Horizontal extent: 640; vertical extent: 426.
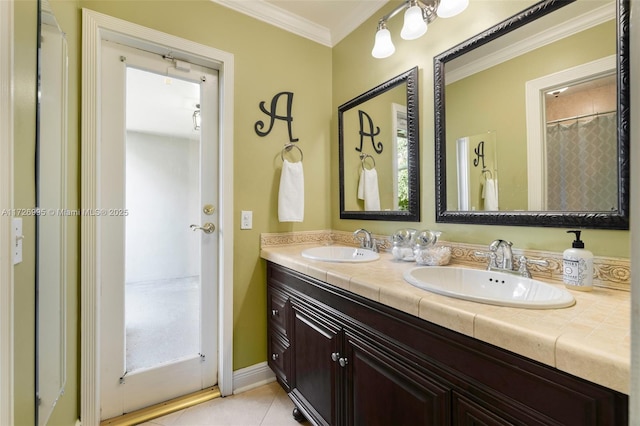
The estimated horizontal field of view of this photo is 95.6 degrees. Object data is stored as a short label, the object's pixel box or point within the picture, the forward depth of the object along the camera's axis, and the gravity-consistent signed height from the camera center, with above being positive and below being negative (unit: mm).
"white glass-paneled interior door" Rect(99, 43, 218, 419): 1545 -91
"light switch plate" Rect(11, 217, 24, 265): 751 -65
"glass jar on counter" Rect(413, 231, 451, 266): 1340 -183
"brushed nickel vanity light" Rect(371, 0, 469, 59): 1387 +957
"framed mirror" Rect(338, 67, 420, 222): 1612 +385
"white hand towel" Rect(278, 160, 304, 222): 1899 +128
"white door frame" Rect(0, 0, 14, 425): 693 +21
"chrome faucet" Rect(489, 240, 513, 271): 1137 -154
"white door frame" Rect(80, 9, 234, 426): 1406 +157
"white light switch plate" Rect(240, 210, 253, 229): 1847 -37
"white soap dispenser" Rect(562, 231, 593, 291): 934 -179
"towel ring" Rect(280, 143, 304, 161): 2012 +464
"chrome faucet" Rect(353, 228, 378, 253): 1812 -170
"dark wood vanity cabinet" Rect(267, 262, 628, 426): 629 -474
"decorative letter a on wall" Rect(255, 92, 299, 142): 1914 +670
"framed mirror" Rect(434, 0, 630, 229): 971 +368
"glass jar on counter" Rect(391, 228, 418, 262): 1478 -164
